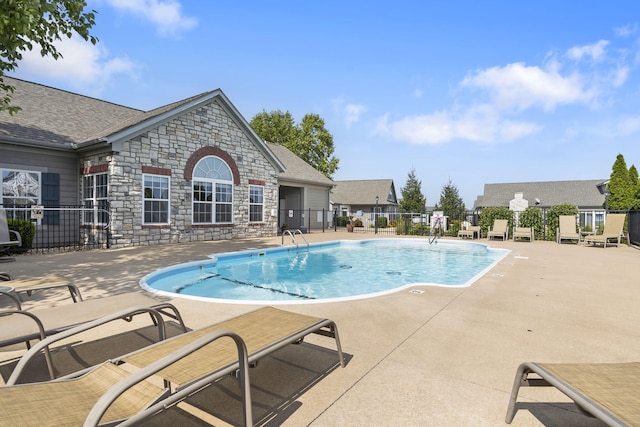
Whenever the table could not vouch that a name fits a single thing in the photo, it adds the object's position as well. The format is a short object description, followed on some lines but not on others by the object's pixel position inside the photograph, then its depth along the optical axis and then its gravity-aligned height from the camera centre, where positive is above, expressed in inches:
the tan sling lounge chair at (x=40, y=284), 154.4 -34.3
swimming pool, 286.7 -65.5
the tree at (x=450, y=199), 1335.0 +60.1
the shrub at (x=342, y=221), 1315.2 -28.6
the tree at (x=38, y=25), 222.1 +137.8
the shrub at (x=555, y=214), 650.8 -0.4
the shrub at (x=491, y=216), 703.1 -4.8
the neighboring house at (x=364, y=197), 1561.3 +81.3
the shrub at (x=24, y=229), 382.4 -18.1
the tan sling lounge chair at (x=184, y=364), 59.6 -37.8
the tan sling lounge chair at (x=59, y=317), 99.4 -35.7
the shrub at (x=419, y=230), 847.7 -41.3
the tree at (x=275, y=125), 1657.2 +439.6
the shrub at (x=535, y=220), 671.8 -12.6
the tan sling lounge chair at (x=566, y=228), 610.5 -26.4
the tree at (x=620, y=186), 840.9 +72.2
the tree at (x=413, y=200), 1228.5 +51.1
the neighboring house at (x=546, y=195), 1359.5 +85.4
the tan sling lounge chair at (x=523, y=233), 645.9 -37.3
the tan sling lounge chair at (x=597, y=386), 64.3 -38.2
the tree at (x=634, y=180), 821.2 +86.1
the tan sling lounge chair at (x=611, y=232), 543.4 -30.6
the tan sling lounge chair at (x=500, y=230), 667.4 -32.8
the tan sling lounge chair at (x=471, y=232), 699.0 -39.0
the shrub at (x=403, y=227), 853.4 -33.9
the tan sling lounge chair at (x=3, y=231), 277.4 -14.5
